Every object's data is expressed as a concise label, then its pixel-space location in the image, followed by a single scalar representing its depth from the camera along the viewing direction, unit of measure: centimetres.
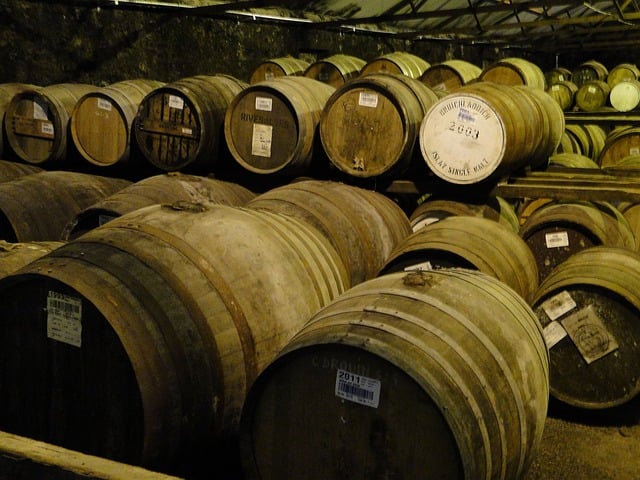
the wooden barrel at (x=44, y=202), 459
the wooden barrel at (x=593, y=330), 399
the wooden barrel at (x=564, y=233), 500
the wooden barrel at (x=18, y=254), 322
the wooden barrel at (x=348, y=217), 423
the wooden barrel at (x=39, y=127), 632
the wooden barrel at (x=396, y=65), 983
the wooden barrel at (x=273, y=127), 558
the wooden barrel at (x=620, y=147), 979
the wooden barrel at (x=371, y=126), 543
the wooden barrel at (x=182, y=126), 579
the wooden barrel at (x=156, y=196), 427
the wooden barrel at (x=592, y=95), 1481
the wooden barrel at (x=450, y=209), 547
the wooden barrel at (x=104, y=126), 614
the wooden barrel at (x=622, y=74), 1570
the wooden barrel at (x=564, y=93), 1488
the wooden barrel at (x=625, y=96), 1458
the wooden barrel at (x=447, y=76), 948
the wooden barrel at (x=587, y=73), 1686
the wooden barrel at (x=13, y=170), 585
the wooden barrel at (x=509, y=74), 988
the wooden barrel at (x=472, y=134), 529
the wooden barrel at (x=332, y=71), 981
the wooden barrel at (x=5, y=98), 651
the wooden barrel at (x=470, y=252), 400
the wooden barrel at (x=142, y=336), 234
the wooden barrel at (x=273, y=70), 1000
